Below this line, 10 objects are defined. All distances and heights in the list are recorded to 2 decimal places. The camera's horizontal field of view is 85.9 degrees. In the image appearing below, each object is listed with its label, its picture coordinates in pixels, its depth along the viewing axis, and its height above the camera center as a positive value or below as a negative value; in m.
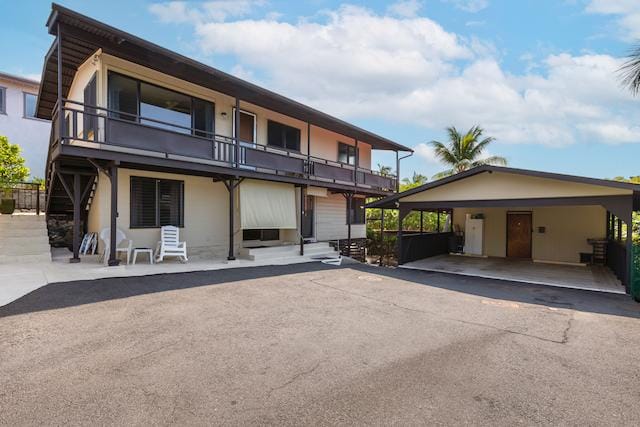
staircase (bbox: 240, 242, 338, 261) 11.96 -1.56
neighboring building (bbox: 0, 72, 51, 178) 16.81 +4.40
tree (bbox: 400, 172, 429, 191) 26.17 +2.71
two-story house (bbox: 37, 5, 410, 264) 8.63 +1.85
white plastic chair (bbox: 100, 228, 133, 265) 9.20 -0.89
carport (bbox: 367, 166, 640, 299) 8.59 -0.67
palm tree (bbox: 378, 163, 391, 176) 38.81 +5.01
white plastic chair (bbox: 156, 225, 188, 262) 10.04 -1.06
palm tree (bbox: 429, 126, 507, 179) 26.48 +4.86
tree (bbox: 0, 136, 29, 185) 13.17 +1.74
